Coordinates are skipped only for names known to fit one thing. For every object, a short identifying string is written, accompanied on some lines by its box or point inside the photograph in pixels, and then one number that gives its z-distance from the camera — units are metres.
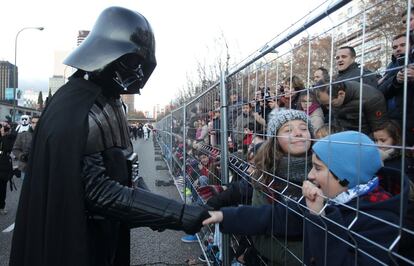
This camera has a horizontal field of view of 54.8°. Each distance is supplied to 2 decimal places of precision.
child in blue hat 1.33
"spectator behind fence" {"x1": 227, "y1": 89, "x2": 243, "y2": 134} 2.59
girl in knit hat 1.86
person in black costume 1.71
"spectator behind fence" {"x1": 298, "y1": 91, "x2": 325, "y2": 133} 1.62
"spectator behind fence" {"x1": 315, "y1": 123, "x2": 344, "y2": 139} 1.55
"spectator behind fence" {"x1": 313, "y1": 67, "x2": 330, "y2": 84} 1.48
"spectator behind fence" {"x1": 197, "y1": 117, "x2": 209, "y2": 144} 3.96
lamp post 26.21
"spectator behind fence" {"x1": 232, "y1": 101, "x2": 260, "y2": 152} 2.37
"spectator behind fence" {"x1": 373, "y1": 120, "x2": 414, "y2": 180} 1.55
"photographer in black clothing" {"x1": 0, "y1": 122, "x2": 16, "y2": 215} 6.25
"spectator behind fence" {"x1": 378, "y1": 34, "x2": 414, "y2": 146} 1.53
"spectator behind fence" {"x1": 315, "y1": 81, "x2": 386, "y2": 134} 1.38
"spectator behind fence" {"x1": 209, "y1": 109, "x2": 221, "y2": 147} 3.28
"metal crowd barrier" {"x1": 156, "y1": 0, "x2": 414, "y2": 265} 1.29
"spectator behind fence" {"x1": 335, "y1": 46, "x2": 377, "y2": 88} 1.35
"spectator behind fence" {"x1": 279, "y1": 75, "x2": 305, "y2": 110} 1.72
